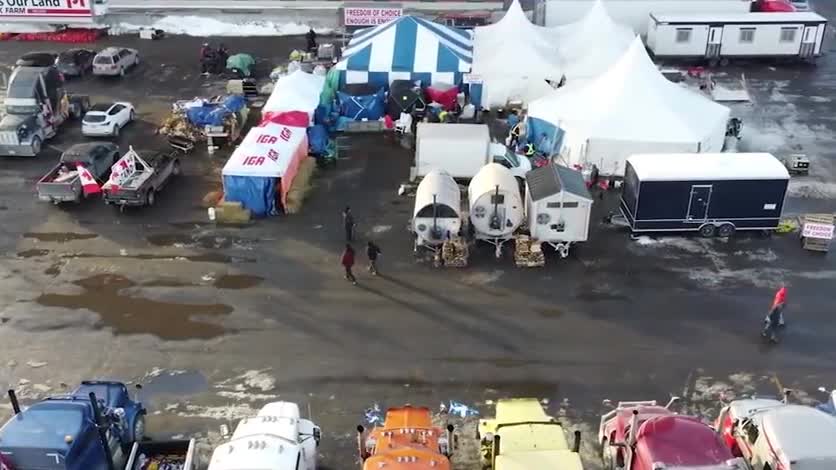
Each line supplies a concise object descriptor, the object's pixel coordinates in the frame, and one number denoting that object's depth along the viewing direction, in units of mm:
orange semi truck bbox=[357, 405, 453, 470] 12500
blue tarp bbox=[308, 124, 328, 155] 27562
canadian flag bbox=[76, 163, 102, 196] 24195
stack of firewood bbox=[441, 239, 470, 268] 21359
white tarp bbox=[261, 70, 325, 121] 27500
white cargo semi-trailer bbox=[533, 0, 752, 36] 39562
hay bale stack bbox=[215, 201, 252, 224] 23688
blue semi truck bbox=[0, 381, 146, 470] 12789
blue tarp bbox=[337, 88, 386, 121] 29922
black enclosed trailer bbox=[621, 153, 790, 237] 21797
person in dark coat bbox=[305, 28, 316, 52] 38625
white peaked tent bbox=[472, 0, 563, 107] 31016
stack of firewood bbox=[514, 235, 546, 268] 21391
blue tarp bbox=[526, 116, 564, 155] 26609
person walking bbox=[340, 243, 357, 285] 20375
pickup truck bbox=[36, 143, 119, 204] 24203
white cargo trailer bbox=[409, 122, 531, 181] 25516
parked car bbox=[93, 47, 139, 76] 35188
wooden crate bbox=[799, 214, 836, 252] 21891
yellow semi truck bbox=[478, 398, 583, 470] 12438
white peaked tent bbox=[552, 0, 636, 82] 31622
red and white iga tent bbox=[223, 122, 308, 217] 23578
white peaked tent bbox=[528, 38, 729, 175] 25297
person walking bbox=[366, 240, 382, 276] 20781
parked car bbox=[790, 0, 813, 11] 42362
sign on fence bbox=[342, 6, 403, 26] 39656
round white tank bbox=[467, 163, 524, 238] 21391
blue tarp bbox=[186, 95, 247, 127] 28656
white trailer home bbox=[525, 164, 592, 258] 21125
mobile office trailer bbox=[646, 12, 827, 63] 36656
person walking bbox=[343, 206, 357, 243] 21859
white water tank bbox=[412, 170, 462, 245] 21266
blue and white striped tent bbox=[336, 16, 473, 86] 30719
